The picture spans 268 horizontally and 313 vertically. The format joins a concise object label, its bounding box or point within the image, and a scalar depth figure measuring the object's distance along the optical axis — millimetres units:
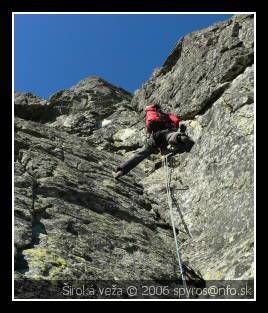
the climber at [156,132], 15953
